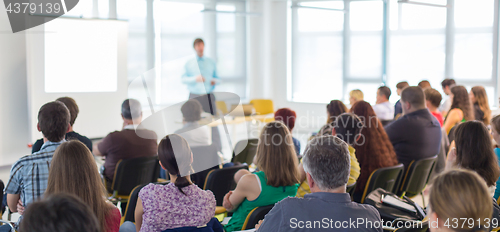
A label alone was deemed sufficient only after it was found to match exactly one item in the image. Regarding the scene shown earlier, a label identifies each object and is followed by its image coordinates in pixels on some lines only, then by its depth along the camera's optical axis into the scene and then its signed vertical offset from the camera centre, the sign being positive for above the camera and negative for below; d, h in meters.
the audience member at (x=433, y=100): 4.87 -0.19
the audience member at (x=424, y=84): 6.32 -0.01
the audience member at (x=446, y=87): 6.48 -0.06
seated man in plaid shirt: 2.37 -0.52
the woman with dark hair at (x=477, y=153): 2.38 -0.39
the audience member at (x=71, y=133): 3.15 -0.37
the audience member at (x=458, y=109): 5.07 -0.31
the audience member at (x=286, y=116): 4.04 -0.31
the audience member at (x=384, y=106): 5.81 -0.31
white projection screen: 5.34 +0.20
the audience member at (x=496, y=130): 2.73 -0.30
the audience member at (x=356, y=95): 5.97 -0.16
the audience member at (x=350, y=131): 2.96 -0.35
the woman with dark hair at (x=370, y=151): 3.34 -0.53
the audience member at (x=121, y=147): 3.73 -0.55
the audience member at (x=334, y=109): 4.41 -0.26
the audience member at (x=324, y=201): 1.60 -0.45
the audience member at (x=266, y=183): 2.47 -0.57
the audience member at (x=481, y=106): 5.38 -0.29
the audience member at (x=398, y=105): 6.21 -0.31
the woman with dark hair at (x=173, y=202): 2.06 -0.57
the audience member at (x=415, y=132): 3.93 -0.45
